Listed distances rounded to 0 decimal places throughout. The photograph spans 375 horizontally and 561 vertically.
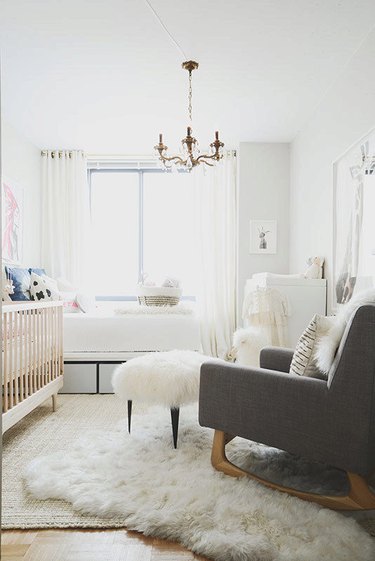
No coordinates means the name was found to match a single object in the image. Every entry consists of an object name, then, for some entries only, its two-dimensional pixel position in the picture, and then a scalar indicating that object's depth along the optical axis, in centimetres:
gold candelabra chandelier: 346
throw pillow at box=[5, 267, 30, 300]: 411
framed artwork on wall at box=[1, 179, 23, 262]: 461
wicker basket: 423
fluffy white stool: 236
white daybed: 380
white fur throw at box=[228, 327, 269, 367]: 316
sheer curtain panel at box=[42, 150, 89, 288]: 562
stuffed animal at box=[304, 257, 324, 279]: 405
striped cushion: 193
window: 592
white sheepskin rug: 146
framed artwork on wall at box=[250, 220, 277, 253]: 538
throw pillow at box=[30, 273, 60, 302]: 411
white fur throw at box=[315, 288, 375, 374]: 176
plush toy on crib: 356
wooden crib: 243
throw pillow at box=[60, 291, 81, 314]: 427
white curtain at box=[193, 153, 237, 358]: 552
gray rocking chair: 165
